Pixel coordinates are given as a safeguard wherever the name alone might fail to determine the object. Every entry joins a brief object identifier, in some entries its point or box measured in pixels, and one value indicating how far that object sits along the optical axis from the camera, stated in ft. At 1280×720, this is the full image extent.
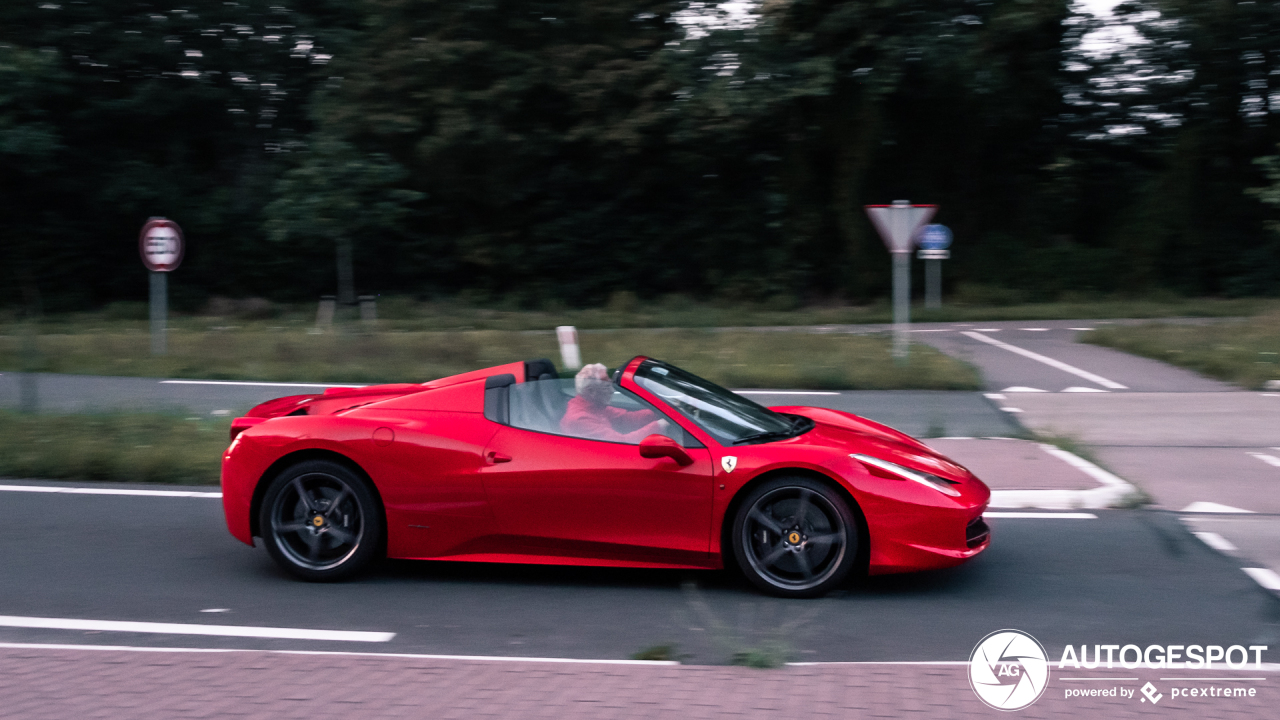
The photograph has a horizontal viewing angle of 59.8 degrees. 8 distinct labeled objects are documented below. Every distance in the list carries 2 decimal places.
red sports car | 17.79
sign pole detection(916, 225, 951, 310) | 82.38
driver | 18.45
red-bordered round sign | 55.72
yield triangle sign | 43.50
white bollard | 46.16
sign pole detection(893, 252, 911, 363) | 45.21
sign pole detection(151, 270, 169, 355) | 57.41
